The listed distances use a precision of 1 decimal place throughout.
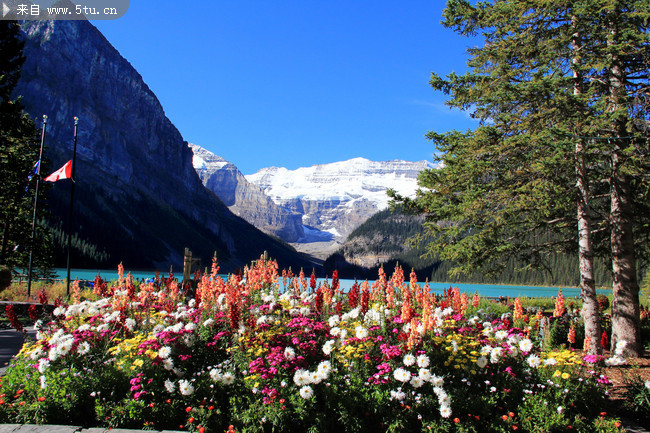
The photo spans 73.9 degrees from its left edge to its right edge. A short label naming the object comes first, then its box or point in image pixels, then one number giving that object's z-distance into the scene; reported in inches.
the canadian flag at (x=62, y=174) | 824.9
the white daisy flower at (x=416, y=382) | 214.7
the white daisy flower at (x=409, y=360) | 221.5
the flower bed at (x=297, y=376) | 208.7
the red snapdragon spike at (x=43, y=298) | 393.7
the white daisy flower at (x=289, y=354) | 226.1
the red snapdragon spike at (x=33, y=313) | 296.4
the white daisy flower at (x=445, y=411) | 203.0
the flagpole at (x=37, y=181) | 818.1
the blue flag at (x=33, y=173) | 862.3
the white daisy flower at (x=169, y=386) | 213.6
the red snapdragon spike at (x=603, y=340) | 385.6
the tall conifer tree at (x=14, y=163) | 730.5
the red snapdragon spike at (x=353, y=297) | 317.2
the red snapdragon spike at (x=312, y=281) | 349.7
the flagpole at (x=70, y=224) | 724.7
